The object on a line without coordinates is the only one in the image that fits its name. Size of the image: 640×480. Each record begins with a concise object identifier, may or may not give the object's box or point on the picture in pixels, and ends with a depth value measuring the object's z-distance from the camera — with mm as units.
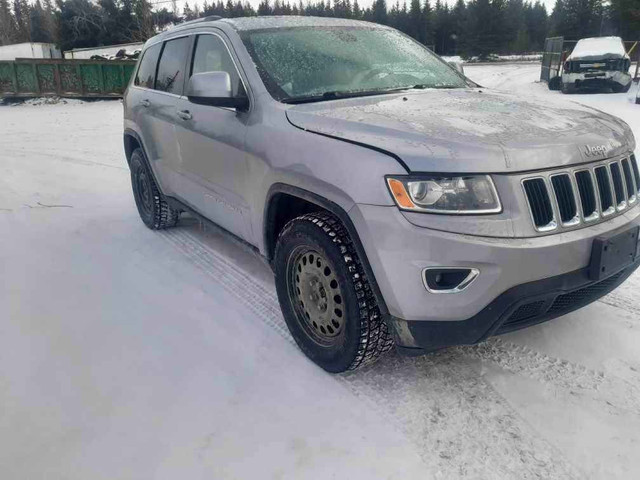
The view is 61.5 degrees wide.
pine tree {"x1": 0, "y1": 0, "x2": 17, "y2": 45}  52469
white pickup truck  16016
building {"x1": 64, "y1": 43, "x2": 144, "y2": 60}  35031
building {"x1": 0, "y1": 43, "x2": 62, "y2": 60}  33550
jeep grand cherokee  2164
